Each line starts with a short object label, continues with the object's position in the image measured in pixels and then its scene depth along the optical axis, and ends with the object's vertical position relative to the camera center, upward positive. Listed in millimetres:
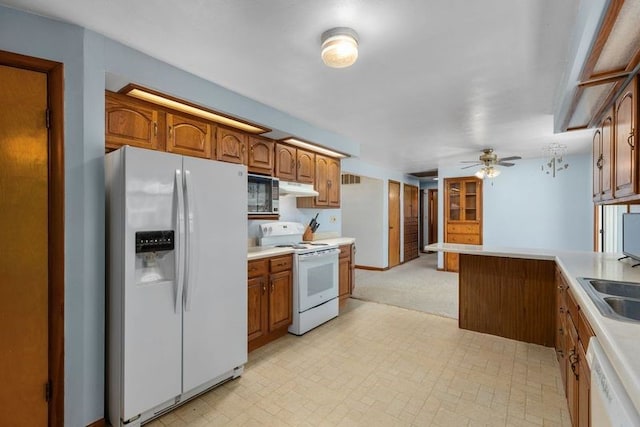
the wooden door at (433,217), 9641 -167
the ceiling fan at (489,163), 4570 +767
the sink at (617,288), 1719 -448
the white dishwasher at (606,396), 804 -556
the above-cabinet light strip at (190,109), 2129 +828
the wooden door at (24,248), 1606 -192
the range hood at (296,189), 3420 +269
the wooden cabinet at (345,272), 4045 -838
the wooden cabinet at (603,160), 2188 +417
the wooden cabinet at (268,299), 2754 -849
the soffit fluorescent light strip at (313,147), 3432 +816
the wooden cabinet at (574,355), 1346 -775
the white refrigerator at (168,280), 1787 -445
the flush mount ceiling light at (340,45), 1711 +965
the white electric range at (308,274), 3211 -712
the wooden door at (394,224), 7000 -282
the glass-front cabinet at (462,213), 6387 -28
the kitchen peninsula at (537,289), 1689 -687
